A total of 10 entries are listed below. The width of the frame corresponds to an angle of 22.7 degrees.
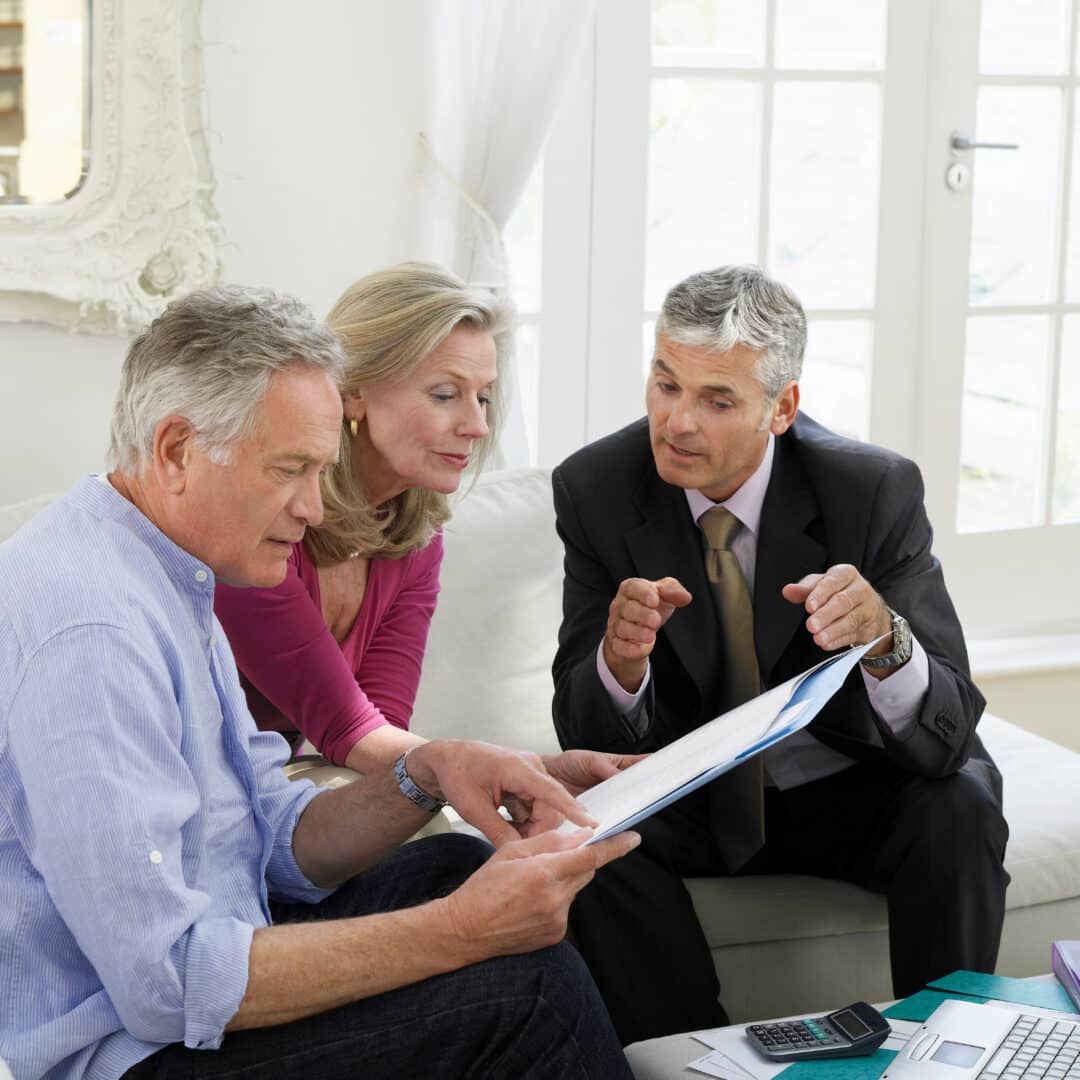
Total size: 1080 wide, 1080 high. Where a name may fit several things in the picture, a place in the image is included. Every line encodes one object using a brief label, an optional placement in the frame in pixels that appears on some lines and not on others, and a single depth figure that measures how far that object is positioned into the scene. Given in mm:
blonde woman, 2500
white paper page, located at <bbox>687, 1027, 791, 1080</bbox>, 2145
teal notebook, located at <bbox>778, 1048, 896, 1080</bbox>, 2127
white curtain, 3112
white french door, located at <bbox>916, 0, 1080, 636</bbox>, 3542
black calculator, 2152
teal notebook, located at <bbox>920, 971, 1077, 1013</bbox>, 2238
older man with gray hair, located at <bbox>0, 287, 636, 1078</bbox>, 1972
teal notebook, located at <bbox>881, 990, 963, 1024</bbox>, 2216
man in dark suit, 2485
